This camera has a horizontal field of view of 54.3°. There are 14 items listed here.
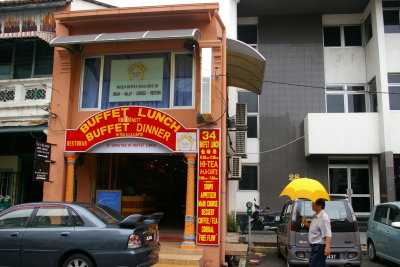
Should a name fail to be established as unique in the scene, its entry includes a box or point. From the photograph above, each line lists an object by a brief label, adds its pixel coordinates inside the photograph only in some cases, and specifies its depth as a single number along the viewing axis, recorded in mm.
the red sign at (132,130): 9891
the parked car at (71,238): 6586
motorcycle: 15101
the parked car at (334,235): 8484
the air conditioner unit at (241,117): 13641
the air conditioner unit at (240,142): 13750
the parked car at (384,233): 9047
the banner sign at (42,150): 9750
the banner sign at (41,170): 9752
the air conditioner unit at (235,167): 12935
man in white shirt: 6836
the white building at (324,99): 15344
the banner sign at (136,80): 10852
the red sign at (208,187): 9383
